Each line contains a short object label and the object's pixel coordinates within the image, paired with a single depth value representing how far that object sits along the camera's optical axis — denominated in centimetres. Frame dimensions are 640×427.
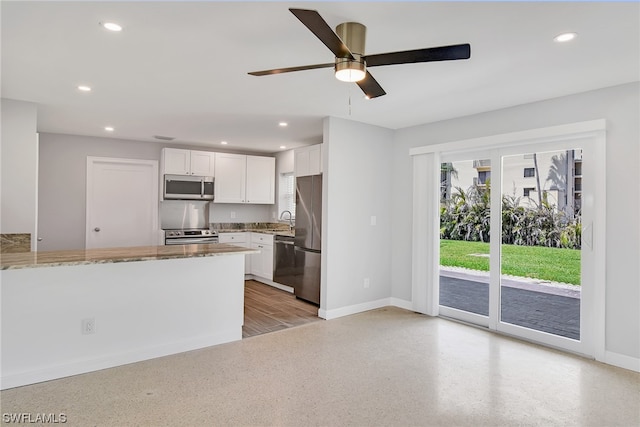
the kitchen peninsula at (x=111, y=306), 271
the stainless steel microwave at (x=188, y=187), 617
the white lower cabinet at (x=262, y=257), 619
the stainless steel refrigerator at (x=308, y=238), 492
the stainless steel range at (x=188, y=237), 597
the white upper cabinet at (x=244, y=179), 664
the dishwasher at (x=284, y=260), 552
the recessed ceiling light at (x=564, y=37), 230
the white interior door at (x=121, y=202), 590
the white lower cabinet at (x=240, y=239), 647
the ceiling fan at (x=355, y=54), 181
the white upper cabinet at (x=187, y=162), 614
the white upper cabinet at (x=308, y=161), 507
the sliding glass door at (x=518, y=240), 353
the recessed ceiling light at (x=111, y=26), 226
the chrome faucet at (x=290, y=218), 692
